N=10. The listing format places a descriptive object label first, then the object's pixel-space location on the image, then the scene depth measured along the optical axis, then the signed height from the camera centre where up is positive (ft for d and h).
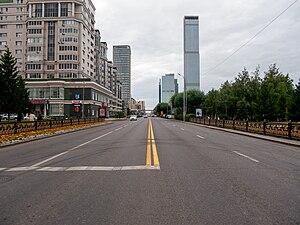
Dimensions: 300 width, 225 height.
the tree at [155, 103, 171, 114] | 544.13 +8.41
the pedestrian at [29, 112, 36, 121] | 78.85 -1.73
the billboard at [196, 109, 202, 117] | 197.96 -0.70
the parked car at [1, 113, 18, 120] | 219.82 -4.32
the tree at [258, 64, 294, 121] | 159.02 +8.57
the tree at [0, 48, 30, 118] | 151.23 +12.73
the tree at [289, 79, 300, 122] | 150.41 +3.17
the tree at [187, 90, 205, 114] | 272.72 +13.38
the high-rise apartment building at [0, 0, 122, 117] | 263.49 +53.44
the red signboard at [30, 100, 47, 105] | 267.37 +9.31
